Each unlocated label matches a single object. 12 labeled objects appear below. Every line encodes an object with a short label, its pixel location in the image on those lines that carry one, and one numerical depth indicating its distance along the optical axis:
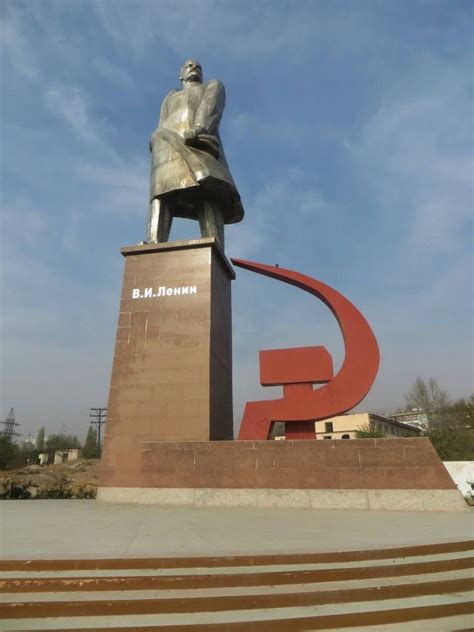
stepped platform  3.38
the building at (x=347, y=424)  45.34
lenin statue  12.04
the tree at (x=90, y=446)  50.33
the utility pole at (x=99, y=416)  54.16
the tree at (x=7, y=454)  36.59
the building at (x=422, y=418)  37.74
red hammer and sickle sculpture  9.51
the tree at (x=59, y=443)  60.28
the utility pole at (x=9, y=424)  74.90
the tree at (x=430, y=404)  35.56
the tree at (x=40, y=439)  66.91
